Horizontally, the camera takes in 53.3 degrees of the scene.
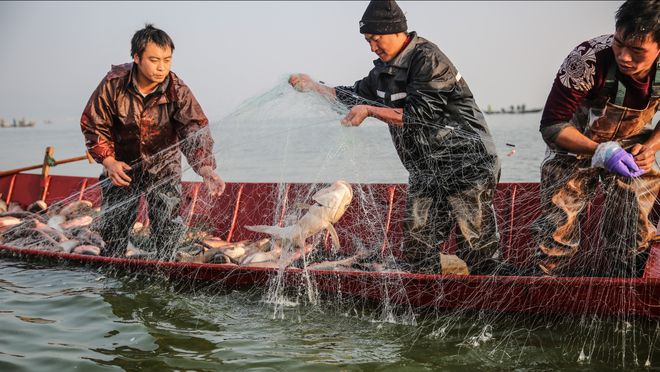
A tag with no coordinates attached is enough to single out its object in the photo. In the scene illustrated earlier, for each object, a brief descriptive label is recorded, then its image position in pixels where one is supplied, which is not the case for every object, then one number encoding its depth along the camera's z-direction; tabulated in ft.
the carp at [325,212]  18.76
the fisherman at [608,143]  13.79
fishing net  15.94
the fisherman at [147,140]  20.42
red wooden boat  15.49
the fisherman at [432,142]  17.19
